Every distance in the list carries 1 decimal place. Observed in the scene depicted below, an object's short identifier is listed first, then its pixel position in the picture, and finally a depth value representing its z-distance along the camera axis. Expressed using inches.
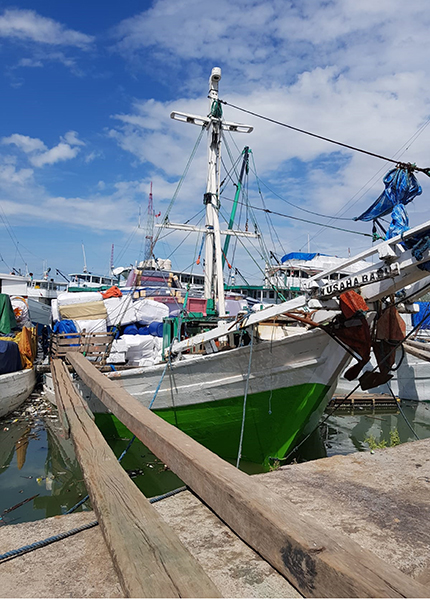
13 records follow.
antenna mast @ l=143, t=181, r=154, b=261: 503.7
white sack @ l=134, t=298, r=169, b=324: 580.7
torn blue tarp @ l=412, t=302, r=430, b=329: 817.4
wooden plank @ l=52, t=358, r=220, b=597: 69.9
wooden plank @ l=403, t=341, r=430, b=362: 431.3
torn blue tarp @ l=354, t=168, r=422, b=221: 249.6
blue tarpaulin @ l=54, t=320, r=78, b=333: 545.3
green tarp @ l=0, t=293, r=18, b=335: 661.9
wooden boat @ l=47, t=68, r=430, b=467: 280.4
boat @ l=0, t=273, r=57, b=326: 830.5
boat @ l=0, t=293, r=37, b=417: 495.5
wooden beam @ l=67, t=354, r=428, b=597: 62.5
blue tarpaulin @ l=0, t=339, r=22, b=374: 506.3
